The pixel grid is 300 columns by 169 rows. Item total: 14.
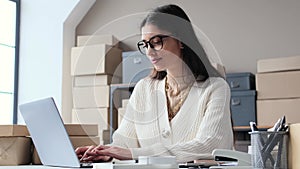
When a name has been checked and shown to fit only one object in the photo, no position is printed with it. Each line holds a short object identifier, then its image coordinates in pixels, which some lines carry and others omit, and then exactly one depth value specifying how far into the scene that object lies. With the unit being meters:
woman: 1.57
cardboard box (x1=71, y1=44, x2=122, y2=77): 3.75
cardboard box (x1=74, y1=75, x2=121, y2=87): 3.66
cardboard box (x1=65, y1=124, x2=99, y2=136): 1.52
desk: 0.92
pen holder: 0.92
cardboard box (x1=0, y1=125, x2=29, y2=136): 1.40
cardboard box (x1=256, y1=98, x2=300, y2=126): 3.18
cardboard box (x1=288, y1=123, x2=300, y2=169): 0.90
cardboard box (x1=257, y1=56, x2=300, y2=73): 3.21
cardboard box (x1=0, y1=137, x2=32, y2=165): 1.41
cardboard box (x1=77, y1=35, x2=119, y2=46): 3.92
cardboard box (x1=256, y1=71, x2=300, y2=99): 3.22
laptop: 1.12
